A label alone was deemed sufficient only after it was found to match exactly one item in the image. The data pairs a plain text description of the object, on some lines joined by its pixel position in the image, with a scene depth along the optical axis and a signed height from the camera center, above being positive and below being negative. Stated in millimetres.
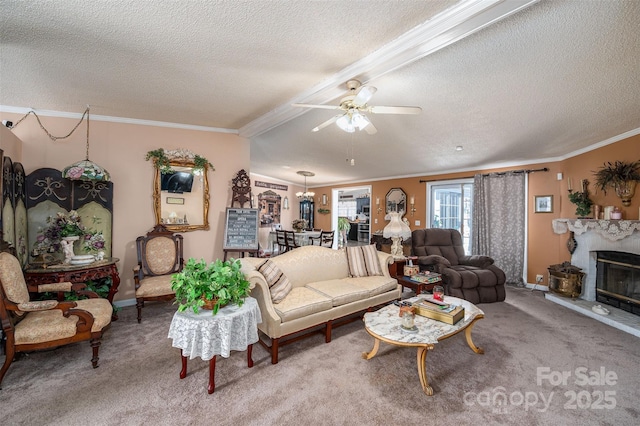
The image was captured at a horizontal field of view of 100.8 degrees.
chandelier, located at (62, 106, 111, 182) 3098 +485
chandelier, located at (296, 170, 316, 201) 7746 +796
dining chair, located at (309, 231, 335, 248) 6902 -668
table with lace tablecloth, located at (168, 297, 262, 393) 1908 -888
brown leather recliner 3996 -860
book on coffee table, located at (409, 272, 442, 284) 3596 -882
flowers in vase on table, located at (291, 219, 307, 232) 7020 -287
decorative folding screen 3170 +152
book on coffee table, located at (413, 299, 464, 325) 2350 -894
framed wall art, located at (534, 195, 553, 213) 4941 +217
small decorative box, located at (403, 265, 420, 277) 3738 -786
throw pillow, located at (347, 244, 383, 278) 3729 -693
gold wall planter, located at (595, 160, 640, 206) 3480 +522
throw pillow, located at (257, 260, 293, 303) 2697 -707
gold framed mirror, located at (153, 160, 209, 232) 3928 +250
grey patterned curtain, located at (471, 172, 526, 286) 5184 -105
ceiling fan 2355 +949
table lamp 4012 -281
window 6141 +228
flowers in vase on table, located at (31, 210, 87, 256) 2977 -233
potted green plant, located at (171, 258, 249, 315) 1996 -559
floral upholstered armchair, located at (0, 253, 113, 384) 1997 -886
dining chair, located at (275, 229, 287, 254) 7116 -664
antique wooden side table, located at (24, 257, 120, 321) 2650 -638
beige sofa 2490 -882
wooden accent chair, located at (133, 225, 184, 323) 3139 -695
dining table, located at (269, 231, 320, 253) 6699 -568
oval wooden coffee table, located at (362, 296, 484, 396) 2047 -971
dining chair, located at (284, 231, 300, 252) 6721 -679
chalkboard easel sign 4277 -274
